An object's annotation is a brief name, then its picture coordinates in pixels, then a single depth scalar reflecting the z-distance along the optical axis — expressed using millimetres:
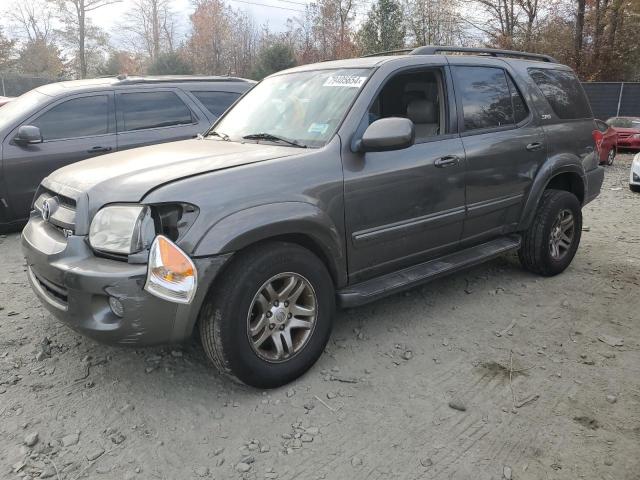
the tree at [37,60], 40188
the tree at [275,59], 25812
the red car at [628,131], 18284
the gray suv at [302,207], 2639
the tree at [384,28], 30031
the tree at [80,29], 36906
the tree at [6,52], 38344
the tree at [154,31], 42281
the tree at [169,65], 27000
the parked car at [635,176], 9711
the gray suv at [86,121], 5727
